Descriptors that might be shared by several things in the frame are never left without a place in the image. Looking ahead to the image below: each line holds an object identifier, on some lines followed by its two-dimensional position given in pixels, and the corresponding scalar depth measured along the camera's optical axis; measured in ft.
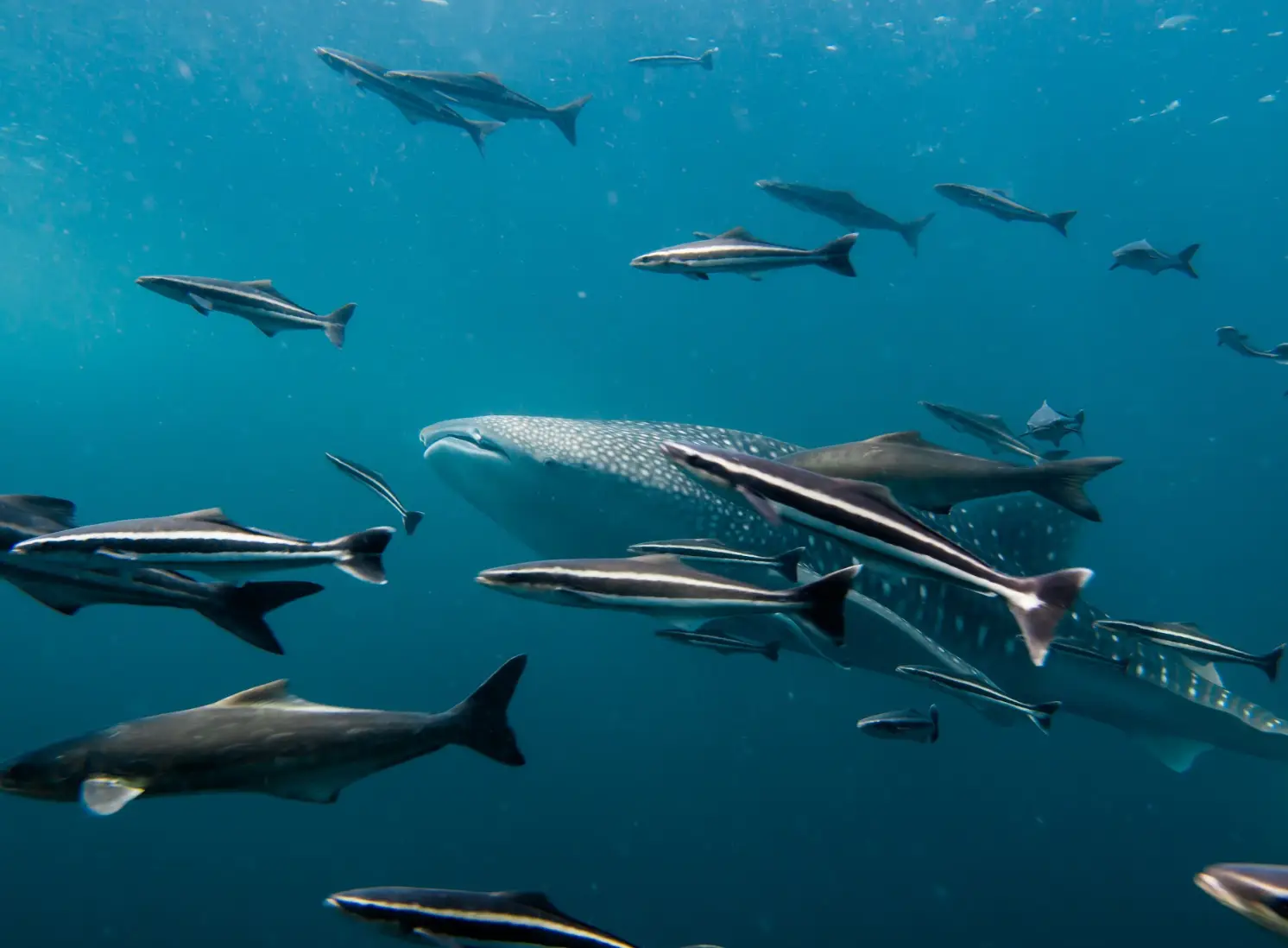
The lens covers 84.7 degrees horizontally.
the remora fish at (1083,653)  14.62
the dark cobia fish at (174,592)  7.64
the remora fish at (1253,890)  5.65
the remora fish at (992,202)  26.68
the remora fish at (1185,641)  13.69
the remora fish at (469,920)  6.78
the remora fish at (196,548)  6.95
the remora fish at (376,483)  14.49
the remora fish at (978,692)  11.60
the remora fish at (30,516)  7.70
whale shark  21.12
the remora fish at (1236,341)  23.68
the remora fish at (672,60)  35.50
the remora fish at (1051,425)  21.63
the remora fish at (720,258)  14.89
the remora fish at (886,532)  6.39
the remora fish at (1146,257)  27.68
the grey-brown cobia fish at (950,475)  8.56
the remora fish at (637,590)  7.36
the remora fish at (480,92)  24.95
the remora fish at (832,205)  29.48
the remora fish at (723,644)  14.03
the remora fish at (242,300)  14.44
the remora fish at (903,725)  14.16
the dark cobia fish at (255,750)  7.14
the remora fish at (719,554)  8.88
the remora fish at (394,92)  24.73
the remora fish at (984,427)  18.62
